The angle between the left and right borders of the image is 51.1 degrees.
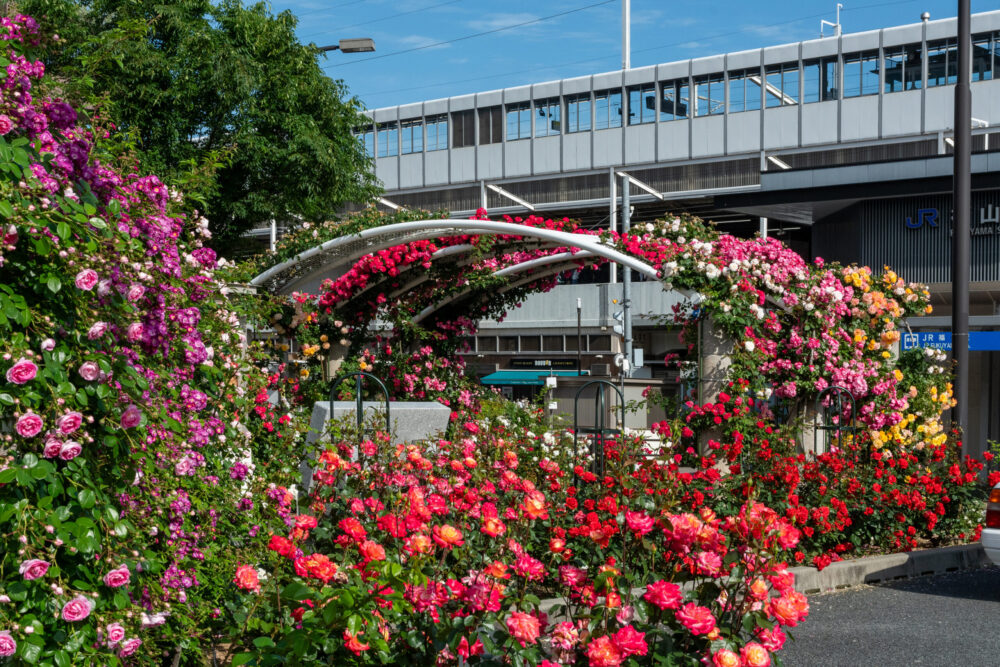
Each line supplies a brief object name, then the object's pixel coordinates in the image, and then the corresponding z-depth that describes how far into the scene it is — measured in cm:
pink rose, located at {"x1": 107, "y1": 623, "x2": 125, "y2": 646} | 316
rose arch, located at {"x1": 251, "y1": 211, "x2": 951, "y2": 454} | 1138
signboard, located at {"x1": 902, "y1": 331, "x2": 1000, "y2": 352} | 1386
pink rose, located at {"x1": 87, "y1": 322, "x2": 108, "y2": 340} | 310
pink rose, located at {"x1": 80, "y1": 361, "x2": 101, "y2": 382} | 305
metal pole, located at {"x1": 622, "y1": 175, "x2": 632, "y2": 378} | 3341
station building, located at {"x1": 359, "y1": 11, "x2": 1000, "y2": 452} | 3225
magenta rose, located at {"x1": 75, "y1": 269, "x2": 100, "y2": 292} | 310
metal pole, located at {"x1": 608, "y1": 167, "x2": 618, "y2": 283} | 3747
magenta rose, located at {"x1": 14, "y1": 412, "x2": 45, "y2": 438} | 289
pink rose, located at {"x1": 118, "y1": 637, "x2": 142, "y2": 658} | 324
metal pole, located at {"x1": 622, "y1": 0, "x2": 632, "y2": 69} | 3981
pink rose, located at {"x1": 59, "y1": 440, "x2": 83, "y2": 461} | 298
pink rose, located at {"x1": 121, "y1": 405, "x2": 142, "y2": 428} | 318
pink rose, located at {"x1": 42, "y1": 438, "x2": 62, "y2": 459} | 297
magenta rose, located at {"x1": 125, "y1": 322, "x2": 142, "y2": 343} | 338
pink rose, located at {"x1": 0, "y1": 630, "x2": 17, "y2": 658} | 282
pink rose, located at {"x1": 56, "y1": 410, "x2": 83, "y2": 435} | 296
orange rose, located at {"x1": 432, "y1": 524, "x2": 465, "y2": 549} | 361
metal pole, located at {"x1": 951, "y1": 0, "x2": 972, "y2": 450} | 1080
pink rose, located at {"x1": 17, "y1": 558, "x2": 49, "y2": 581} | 286
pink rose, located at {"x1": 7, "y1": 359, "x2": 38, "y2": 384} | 288
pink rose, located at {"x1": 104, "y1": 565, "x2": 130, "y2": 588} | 316
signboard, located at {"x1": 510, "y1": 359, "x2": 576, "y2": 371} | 3956
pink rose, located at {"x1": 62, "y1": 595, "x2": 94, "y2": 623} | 299
